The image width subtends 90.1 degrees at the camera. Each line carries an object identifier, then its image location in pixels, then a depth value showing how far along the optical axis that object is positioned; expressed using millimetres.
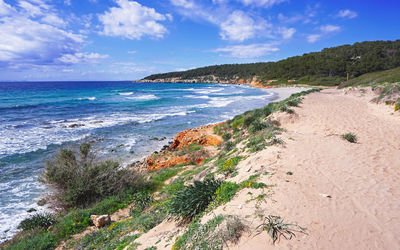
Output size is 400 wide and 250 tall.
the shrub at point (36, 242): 5730
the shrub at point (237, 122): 15336
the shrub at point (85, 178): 8039
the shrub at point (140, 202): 7449
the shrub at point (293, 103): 15312
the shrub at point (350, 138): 8597
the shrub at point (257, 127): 11673
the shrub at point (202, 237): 3434
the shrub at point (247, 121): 14367
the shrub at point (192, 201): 4922
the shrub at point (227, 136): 14083
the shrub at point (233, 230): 3459
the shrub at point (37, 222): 6820
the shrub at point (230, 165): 7192
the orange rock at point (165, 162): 12436
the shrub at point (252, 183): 5028
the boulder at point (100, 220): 6605
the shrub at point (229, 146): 10846
